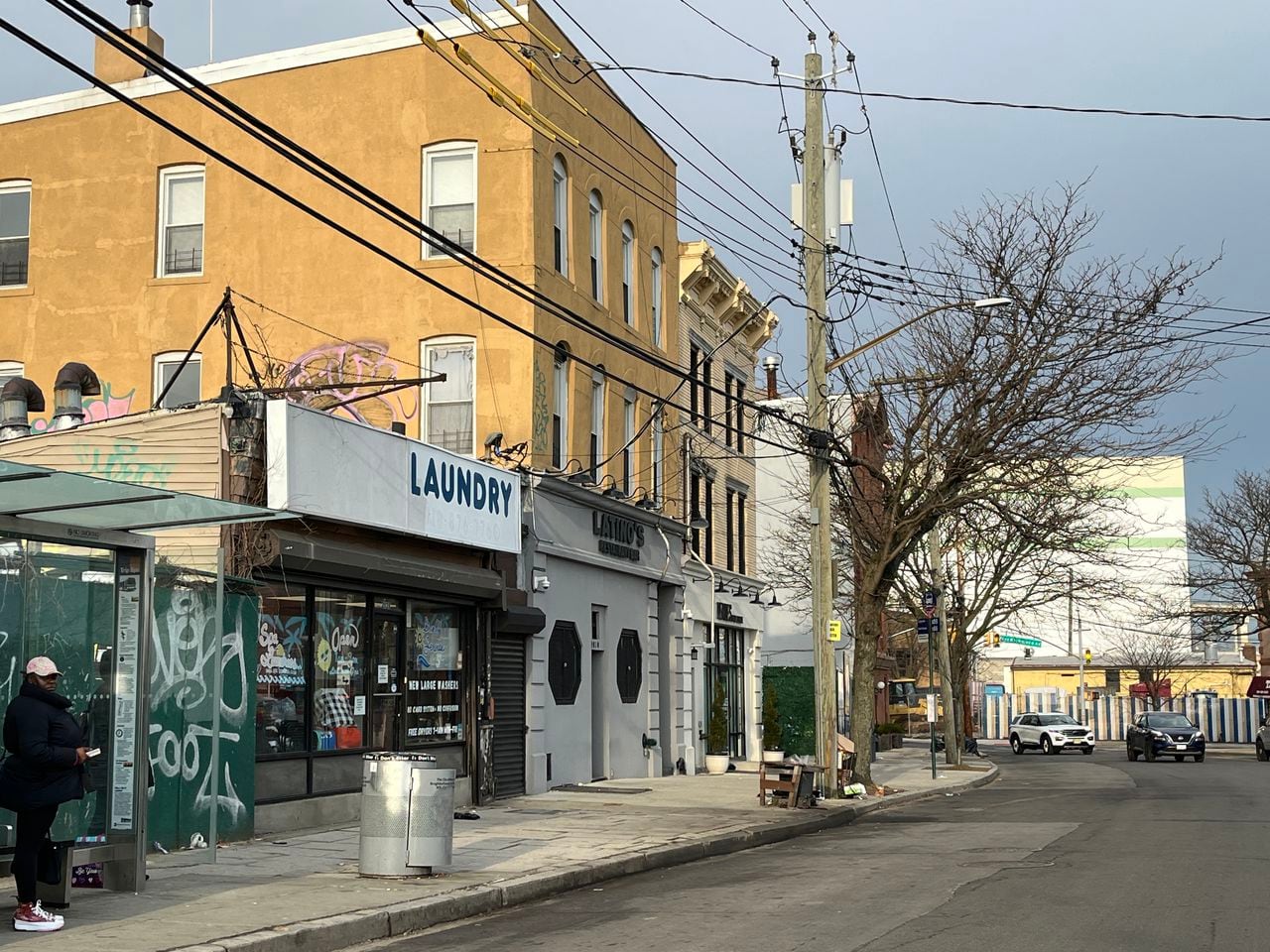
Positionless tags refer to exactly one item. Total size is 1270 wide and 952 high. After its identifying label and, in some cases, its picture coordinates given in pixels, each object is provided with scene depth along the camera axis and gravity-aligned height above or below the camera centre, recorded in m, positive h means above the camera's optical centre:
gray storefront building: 23.39 +0.07
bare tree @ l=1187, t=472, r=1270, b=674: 57.03 +3.35
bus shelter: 11.56 +0.14
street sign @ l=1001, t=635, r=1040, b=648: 99.19 +0.15
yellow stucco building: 23.11 +6.57
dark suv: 46.66 -3.02
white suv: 54.62 -3.41
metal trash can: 12.50 -1.41
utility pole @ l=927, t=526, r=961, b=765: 36.38 -0.60
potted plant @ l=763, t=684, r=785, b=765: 35.08 -2.05
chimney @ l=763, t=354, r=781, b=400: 35.44 +7.13
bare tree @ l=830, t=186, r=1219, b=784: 25.62 +4.19
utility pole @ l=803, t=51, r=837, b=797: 23.23 +3.69
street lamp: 21.59 +4.86
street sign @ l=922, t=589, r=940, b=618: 32.78 +0.93
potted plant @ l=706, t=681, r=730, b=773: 31.53 -2.13
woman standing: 10.08 -0.81
